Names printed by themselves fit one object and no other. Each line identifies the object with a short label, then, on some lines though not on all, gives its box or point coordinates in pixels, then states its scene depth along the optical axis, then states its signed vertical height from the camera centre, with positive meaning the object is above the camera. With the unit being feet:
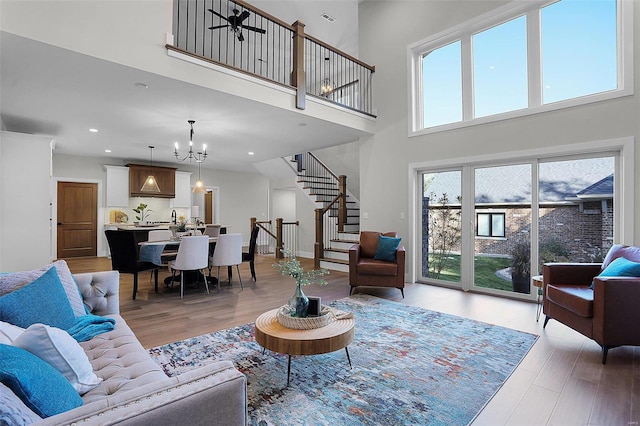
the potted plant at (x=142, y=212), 28.38 +0.22
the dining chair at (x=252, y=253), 18.08 -2.21
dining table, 15.52 -1.78
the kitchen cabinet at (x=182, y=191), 31.48 +2.33
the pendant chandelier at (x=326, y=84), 29.81 +12.43
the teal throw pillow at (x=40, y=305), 5.52 -1.67
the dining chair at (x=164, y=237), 16.62 -1.33
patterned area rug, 6.46 -3.97
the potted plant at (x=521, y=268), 14.78 -2.48
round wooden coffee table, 6.97 -2.78
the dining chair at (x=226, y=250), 16.33 -1.87
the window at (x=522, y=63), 12.73 +7.18
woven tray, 7.63 -2.60
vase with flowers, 8.02 -1.89
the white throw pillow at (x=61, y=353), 4.09 -1.90
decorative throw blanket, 6.35 -2.39
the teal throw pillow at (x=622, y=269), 8.89 -1.53
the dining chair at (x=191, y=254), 14.76 -1.85
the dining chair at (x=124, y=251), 14.40 -1.68
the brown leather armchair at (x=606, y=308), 8.48 -2.62
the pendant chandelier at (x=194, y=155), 26.22 +5.06
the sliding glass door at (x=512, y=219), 13.24 -0.18
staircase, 23.36 +0.75
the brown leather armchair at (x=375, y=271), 15.05 -2.69
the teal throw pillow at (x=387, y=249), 15.95 -1.71
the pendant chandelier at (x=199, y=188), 21.48 +1.82
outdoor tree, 17.25 -0.91
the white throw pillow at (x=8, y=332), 4.48 -1.77
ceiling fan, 16.67 +10.68
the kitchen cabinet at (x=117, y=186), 27.91 +2.54
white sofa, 2.83 -1.80
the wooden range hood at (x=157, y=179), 28.73 +3.35
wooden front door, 26.73 -0.41
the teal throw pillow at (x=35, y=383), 3.06 -1.74
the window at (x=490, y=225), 15.61 -0.48
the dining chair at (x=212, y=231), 24.32 -1.26
